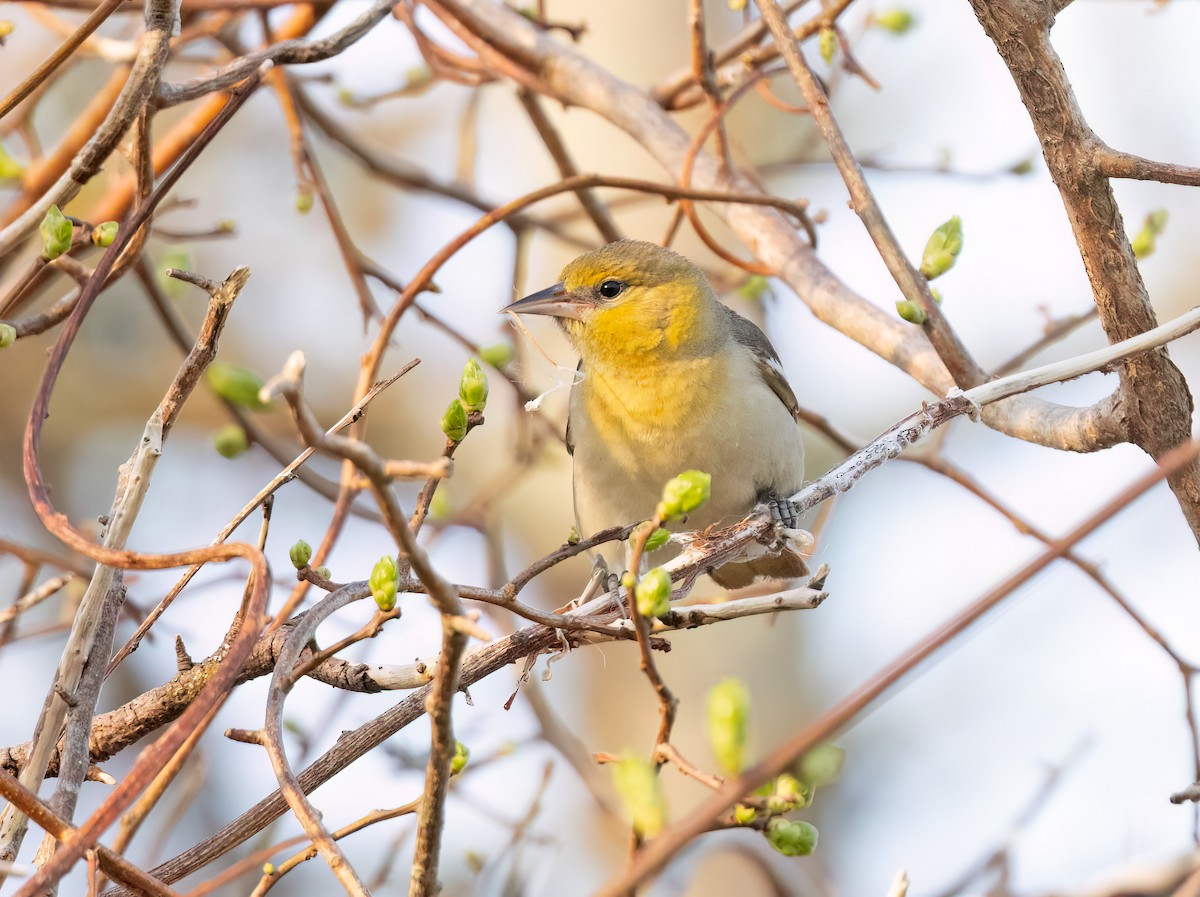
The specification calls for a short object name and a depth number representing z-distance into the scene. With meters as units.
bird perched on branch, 7.96
